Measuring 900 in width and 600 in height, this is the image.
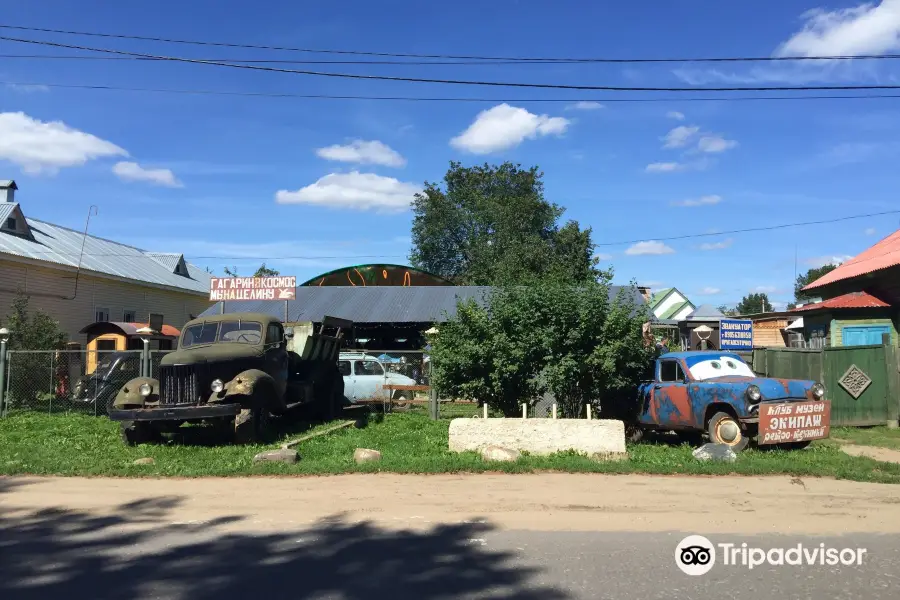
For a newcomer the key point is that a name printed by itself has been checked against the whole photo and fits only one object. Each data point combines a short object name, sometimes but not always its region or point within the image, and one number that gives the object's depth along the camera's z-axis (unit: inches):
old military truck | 462.9
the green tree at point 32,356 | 701.3
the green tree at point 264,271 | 2880.7
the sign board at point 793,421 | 401.7
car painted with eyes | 408.5
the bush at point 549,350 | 467.8
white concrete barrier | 416.5
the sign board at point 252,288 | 755.4
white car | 778.8
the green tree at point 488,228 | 1843.0
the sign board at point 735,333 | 593.9
